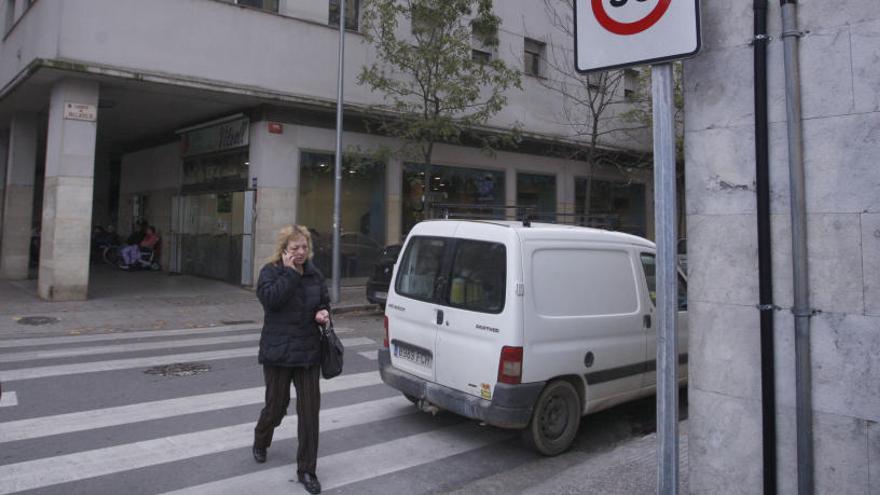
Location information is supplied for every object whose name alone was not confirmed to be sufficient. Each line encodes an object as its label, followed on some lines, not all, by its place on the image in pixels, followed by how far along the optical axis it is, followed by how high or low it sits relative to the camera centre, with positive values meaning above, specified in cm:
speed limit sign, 249 +105
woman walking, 438 -39
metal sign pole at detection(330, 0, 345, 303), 1404 +196
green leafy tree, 1453 +508
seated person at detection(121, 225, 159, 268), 1983 +84
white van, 495 -37
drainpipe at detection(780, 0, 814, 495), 262 -7
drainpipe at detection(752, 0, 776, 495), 273 +12
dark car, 1217 -2
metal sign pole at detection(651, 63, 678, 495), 237 -11
